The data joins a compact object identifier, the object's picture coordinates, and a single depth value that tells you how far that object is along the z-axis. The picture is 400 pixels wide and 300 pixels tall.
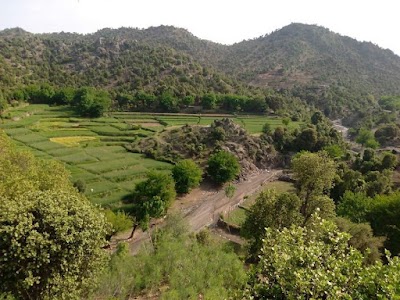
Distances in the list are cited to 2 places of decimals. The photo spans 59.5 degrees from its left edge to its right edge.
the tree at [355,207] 46.75
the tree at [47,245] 17.50
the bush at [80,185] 53.69
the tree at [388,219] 40.69
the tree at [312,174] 45.16
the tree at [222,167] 68.31
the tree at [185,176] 62.50
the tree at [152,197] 50.72
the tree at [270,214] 37.16
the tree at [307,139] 82.50
